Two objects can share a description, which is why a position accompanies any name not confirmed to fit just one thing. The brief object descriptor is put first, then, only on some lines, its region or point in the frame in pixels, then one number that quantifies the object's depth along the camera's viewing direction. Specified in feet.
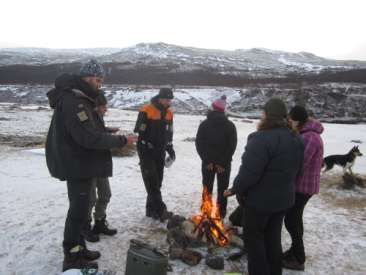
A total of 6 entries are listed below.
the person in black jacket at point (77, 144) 11.76
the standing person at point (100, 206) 15.60
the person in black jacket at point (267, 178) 10.91
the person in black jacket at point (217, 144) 18.79
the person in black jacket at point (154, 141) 18.33
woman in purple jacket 13.80
